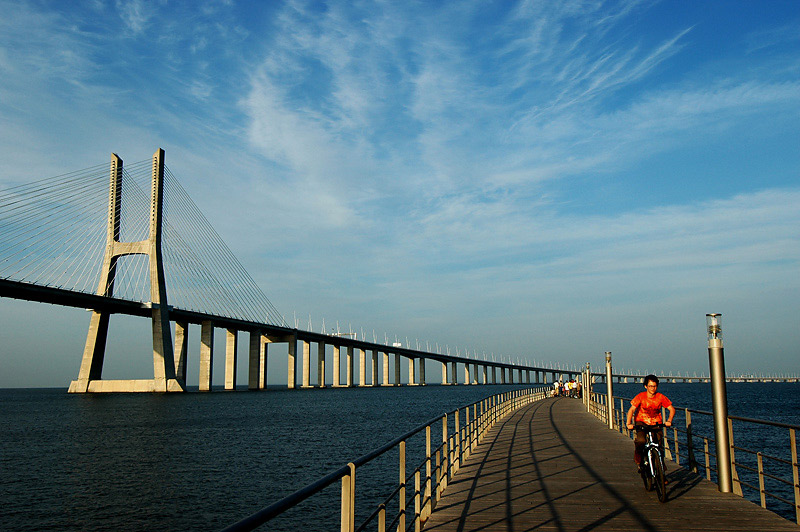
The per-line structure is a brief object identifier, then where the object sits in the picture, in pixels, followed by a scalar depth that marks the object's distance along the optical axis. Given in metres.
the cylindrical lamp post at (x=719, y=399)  8.48
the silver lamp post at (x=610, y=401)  18.95
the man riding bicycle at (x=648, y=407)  8.65
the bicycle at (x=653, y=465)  8.21
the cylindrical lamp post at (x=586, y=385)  32.03
